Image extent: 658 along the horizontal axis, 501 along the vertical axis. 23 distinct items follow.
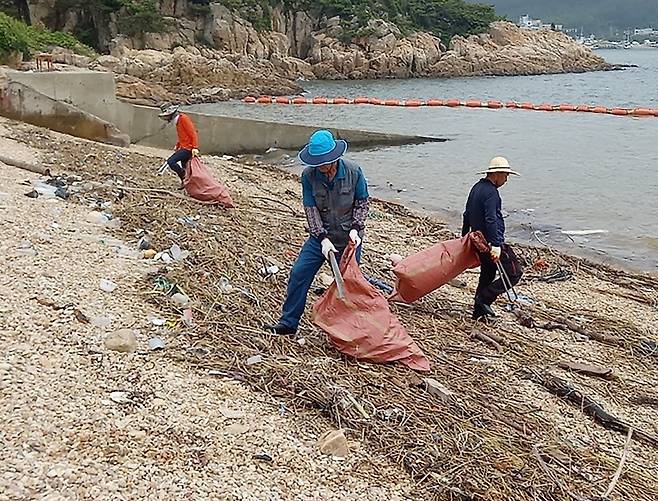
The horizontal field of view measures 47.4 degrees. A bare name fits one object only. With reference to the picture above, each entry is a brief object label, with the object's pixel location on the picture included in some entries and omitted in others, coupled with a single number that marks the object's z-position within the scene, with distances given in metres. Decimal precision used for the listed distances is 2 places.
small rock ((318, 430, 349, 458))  4.15
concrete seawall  16.36
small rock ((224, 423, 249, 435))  4.21
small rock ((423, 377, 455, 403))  4.83
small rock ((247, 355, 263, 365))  5.00
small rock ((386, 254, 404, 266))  6.99
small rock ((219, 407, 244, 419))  4.35
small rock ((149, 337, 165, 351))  5.06
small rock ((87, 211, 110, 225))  8.09
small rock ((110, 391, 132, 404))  4.32
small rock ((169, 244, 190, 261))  7.05
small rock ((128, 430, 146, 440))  3.99
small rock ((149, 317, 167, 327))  5.43
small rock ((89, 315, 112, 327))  5.28
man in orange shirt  10.12
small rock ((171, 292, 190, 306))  5.83
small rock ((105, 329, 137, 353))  4.94
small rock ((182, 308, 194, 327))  5.50
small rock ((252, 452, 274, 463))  4.02
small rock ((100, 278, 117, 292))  5.96
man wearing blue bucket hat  5.24
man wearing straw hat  6.42
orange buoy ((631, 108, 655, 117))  34.12
